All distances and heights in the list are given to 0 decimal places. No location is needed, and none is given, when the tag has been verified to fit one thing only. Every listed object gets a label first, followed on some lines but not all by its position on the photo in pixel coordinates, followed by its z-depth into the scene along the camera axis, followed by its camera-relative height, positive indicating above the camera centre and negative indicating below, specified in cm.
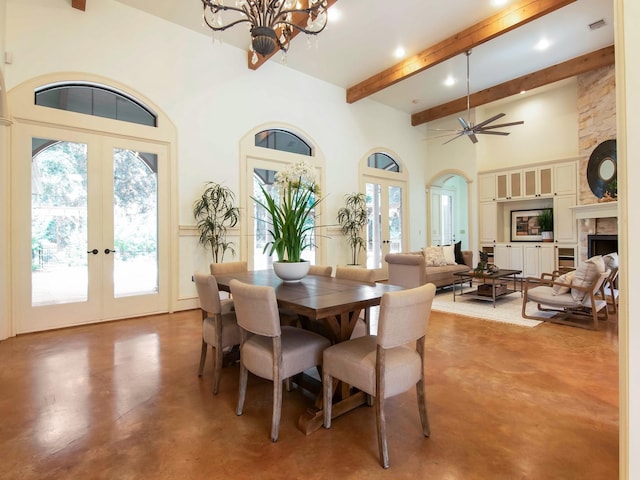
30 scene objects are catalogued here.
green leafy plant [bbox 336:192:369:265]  701 +43
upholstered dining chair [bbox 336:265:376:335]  272 -32
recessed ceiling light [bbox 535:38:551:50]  543 +317
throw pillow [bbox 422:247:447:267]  648 -37
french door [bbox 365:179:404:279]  776 +40
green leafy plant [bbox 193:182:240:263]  506 +38
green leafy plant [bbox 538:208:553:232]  761 +37
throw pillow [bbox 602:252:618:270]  438 -33
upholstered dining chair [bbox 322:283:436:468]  170 -66
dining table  191 -37
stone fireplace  619 +194
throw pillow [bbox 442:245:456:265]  674 -33
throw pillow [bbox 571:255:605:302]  392 -45
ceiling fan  566 +186
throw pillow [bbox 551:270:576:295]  421 -64
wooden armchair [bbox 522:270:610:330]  393 -79
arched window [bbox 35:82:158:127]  406 +181
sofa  551 -57
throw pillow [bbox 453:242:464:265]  697 -36
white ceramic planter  268 -24
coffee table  514 -80
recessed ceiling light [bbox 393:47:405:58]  559 +316
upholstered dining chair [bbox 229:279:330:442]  189 -65
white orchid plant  253 +25
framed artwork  794 +26
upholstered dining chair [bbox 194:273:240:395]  244 -66
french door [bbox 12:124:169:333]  387 +19
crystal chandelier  265 +181
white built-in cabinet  716 +68
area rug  436 -105
